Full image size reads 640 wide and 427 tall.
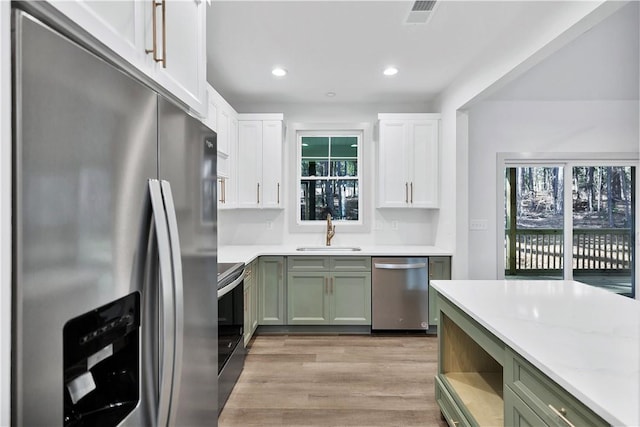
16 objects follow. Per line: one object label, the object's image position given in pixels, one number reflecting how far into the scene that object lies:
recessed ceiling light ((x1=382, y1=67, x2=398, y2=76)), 3.34
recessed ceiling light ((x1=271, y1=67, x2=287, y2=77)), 3.37
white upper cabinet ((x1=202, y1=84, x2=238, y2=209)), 3.13
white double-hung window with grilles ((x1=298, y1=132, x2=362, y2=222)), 4.55
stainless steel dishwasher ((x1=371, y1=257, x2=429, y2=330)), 3.76
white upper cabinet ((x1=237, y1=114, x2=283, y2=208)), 4.10
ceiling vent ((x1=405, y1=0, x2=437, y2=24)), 2.24
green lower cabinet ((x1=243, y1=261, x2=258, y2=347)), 3.23
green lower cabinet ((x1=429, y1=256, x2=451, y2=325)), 3.77
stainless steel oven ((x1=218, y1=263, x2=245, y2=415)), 2.35
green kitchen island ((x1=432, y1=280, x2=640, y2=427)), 0.98
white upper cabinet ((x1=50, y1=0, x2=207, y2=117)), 0.82
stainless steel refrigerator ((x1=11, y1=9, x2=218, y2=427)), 0.62
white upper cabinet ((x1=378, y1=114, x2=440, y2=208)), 4.09
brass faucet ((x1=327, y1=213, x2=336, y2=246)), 4.37
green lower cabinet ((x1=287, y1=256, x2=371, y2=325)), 3.81
